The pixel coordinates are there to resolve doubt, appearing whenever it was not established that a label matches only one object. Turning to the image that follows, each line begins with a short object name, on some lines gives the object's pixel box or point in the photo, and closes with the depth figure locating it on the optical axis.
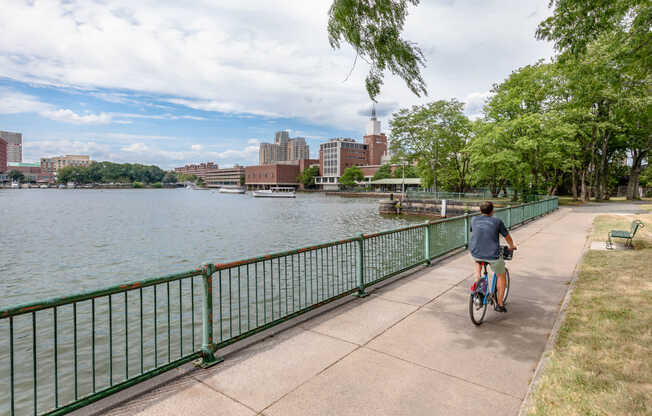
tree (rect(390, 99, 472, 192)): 45.44
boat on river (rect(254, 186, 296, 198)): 102.75
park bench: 10.99
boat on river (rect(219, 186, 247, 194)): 141.19
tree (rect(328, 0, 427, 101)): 6.00
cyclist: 5.35
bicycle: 5.30
